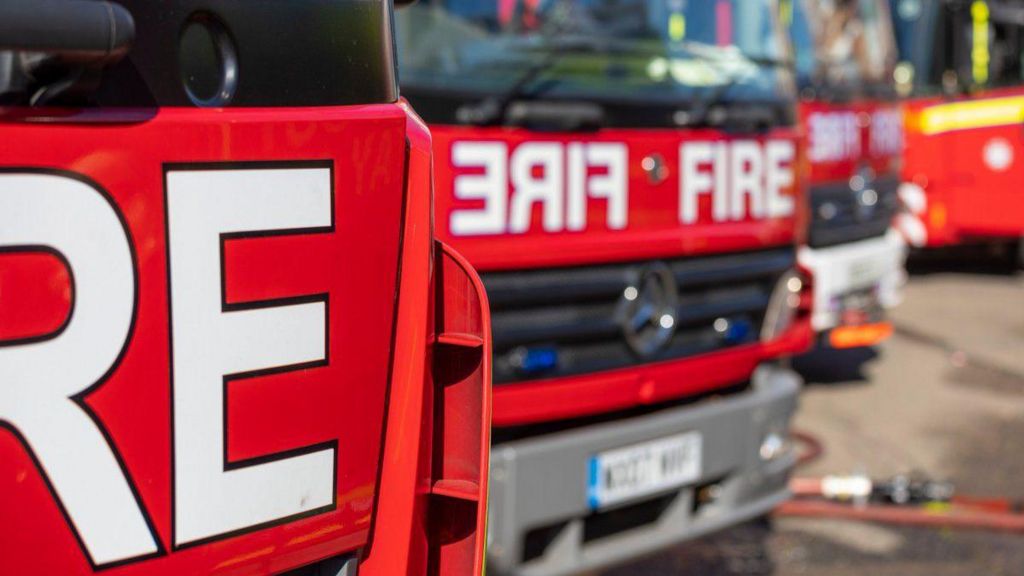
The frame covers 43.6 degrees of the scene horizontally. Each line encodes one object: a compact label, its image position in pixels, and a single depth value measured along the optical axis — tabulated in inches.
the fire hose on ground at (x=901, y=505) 185.9
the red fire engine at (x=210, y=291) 51.1
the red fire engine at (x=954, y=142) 343.9
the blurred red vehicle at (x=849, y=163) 247.3
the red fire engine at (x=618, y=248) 127.1
